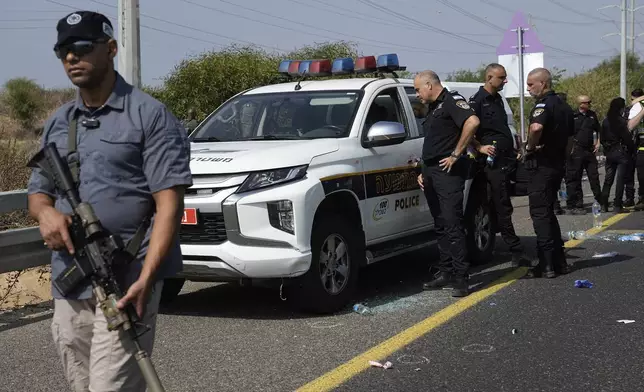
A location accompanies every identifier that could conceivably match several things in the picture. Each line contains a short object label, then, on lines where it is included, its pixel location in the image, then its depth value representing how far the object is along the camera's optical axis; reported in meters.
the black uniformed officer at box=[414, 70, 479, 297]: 7.36
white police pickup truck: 6.29
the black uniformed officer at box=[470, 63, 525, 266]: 8.49
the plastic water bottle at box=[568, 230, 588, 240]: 10.93
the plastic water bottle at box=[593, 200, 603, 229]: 12.31
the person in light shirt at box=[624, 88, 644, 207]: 14.08
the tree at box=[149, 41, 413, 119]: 18.95
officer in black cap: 3.02
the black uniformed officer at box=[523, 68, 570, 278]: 8.12
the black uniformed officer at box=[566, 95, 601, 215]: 14.07
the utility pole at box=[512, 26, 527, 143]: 16.45
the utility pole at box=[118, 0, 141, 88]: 10.24
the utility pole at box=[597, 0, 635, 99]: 38.62
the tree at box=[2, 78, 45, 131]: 45.16
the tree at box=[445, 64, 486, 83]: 58.27
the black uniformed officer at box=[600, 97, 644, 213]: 14.00
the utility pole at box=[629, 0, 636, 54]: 49.12
